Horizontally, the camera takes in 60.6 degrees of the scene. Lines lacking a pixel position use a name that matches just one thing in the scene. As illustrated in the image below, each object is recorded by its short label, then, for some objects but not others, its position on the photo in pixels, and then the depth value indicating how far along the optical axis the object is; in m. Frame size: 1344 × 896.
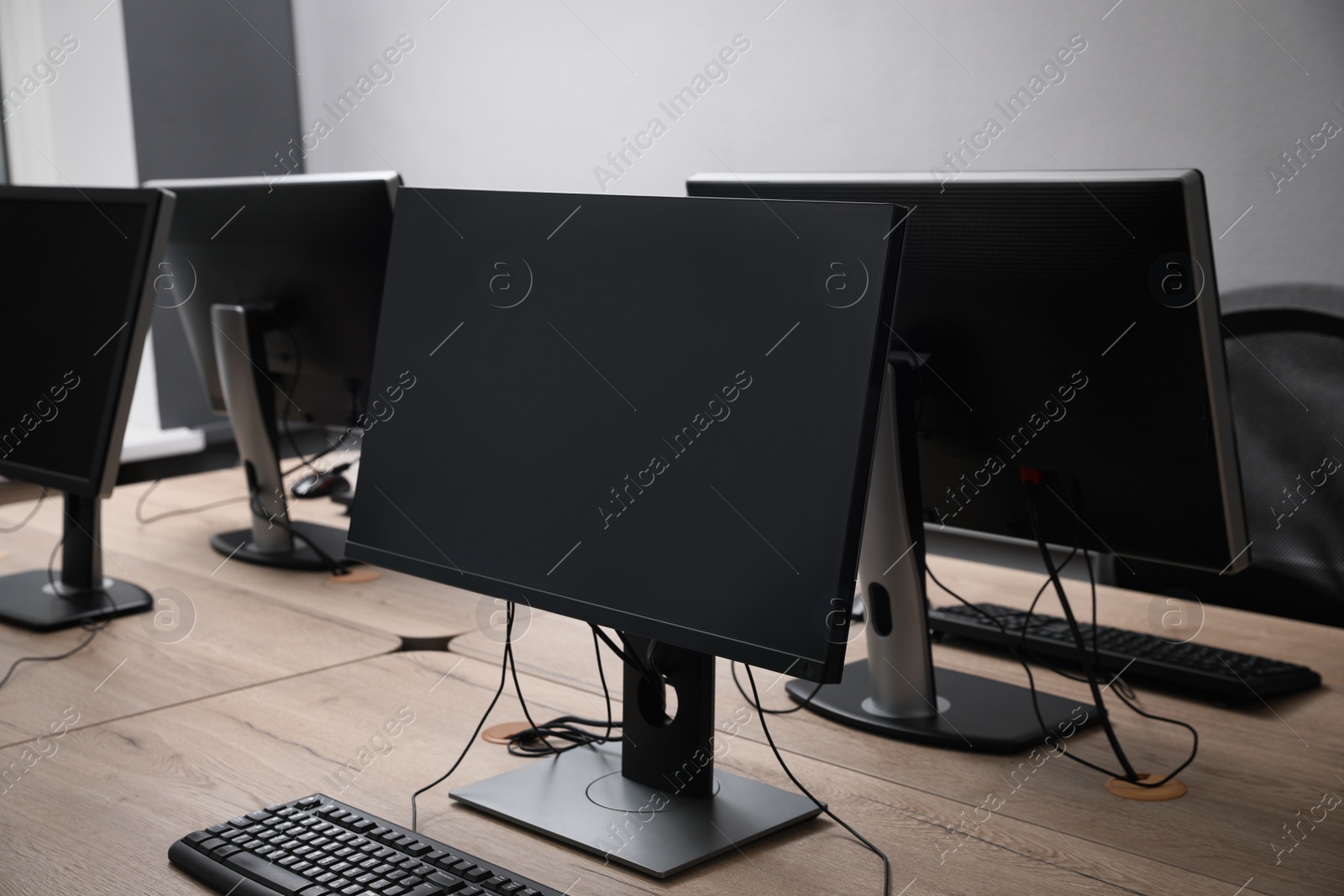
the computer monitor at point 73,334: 1.39
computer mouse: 2.25
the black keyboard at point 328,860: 0.81
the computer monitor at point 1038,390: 1.01
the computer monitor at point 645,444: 0.80
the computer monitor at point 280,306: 1.71
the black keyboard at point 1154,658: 1.24
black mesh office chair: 1.68
